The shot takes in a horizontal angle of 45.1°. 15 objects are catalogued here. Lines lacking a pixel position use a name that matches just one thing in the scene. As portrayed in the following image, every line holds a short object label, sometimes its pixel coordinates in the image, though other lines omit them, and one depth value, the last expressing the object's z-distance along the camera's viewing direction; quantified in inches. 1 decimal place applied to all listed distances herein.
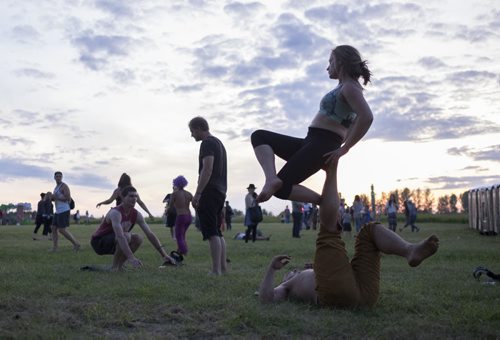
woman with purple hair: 463.5
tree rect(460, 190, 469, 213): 1533.7
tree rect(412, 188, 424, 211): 4487.2
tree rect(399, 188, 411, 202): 3925.4
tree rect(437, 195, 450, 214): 4170.8
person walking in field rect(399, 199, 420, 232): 1226.5
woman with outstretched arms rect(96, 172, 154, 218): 419.9
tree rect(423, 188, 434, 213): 4482.8
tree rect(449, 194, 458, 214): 3663.4
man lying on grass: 195.9
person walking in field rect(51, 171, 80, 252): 554.6
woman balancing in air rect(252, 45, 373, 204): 201.2
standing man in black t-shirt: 316.5
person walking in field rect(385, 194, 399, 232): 1110.4
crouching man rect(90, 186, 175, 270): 340.8
